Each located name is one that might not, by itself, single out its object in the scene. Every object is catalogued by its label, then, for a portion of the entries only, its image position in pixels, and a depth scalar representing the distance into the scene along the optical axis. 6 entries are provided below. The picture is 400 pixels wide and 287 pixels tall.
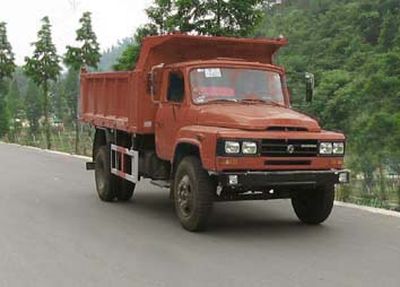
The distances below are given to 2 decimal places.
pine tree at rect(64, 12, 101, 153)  31.14
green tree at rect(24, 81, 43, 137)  42.20
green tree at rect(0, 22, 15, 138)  45.03
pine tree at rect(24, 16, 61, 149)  34.28
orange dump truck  8.59
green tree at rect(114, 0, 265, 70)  16.27
